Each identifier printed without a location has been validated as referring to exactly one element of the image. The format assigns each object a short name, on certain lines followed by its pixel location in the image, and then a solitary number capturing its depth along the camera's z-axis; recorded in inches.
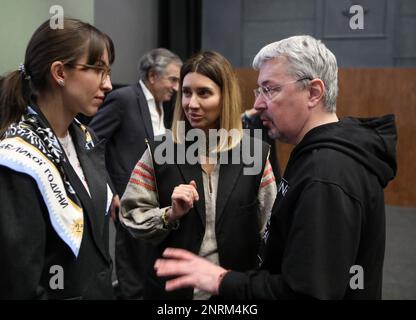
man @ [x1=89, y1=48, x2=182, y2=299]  98.8
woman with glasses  38.8
